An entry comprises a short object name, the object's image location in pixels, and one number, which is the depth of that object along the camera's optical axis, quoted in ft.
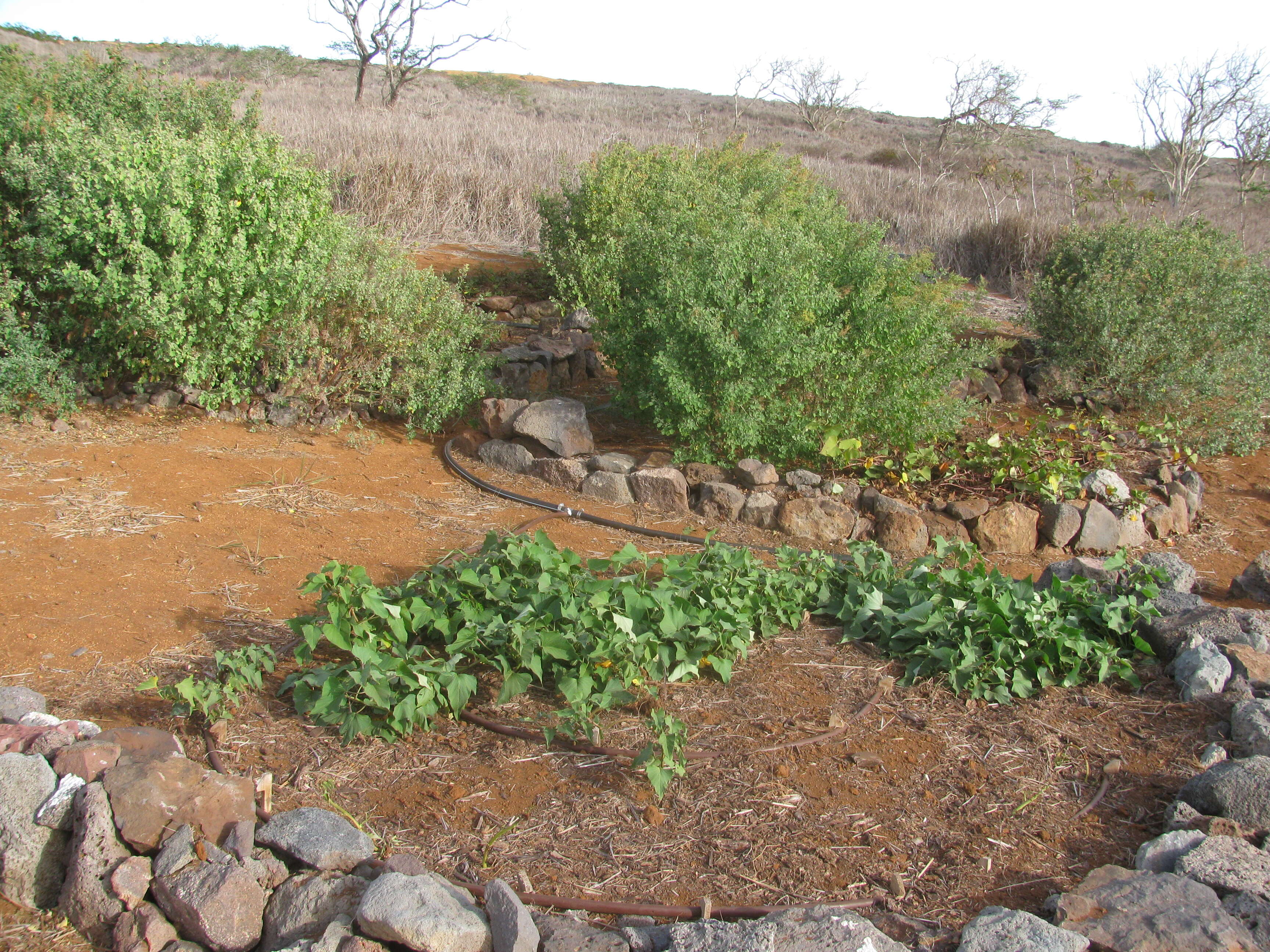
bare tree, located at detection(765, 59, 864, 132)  104.01
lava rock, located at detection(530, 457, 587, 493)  18.29
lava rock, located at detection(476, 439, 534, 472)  18.75
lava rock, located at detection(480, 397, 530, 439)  19.36
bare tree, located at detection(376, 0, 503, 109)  63.31
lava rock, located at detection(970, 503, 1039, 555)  17.58
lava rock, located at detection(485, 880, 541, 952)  6.81
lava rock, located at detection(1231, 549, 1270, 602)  16.26
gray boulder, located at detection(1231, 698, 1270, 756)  9.83
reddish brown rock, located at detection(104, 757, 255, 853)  7.85
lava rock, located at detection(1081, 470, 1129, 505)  18.78
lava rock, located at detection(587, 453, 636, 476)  18.17
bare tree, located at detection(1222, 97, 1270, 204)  58.08
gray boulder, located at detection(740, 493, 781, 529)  17.31
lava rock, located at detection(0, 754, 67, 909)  7.70
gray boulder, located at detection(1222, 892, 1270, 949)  7.27
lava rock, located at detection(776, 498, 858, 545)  16.99
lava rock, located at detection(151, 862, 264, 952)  7.29
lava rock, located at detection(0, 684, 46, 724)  9.25
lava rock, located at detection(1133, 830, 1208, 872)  8.11
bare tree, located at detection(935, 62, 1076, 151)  80.02
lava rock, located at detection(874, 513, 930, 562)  16.83
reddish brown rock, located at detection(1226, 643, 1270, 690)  11.16
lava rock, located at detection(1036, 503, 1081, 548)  17.81
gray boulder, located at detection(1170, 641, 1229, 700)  11.03
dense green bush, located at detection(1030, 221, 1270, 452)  22.25
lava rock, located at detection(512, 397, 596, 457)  18.74
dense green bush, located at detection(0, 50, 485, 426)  17.63
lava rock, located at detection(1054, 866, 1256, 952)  7.13
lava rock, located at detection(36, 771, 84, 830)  7.93
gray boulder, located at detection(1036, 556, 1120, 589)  13.61
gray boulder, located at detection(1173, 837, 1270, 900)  7.69
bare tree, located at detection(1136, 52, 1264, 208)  57.21
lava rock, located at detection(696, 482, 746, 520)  17.52
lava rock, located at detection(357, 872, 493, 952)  6.88
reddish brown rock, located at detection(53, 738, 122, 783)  8.22
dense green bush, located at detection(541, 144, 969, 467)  17.37
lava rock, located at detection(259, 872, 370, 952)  7.35
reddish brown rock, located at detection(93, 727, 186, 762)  8.46
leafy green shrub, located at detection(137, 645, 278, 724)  9.49
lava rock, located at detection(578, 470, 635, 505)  17.90
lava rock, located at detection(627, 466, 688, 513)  17.61
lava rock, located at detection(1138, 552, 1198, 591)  14.94
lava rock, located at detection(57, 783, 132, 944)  7.47
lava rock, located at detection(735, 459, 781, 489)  17.81
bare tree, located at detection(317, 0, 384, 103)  61.82
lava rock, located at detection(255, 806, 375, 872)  7.77
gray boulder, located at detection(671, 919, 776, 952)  6.82
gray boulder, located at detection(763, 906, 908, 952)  6.86
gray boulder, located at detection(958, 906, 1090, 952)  7.00
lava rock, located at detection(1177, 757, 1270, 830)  8.55
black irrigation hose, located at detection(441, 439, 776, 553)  16.26
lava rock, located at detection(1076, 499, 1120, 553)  17.99
